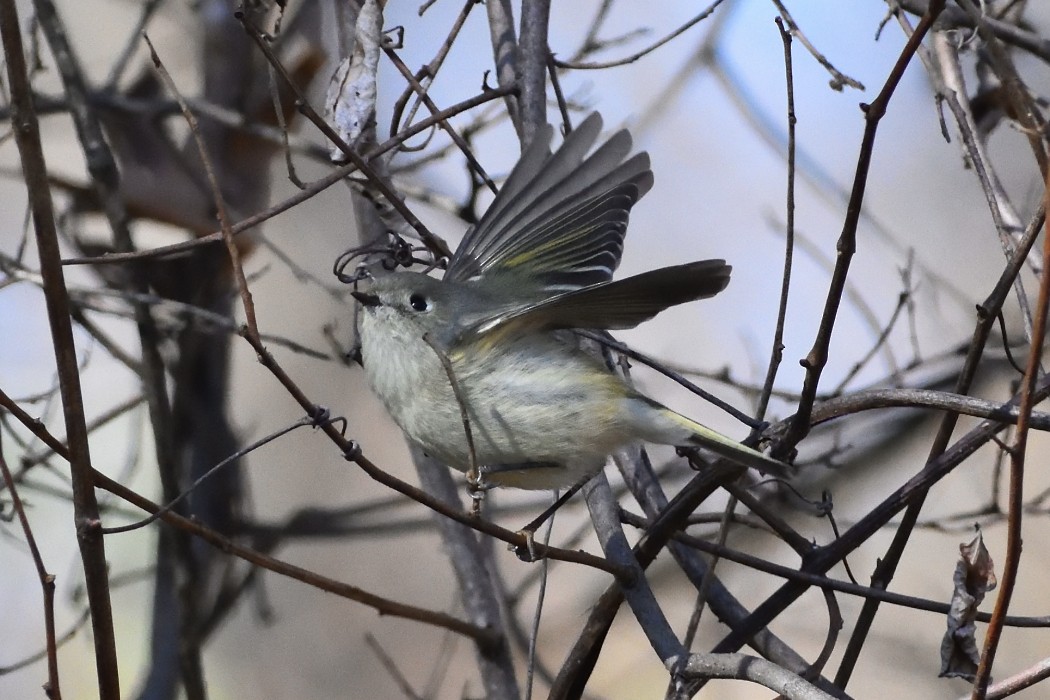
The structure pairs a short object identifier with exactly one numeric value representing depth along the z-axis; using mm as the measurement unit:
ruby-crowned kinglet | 4141
